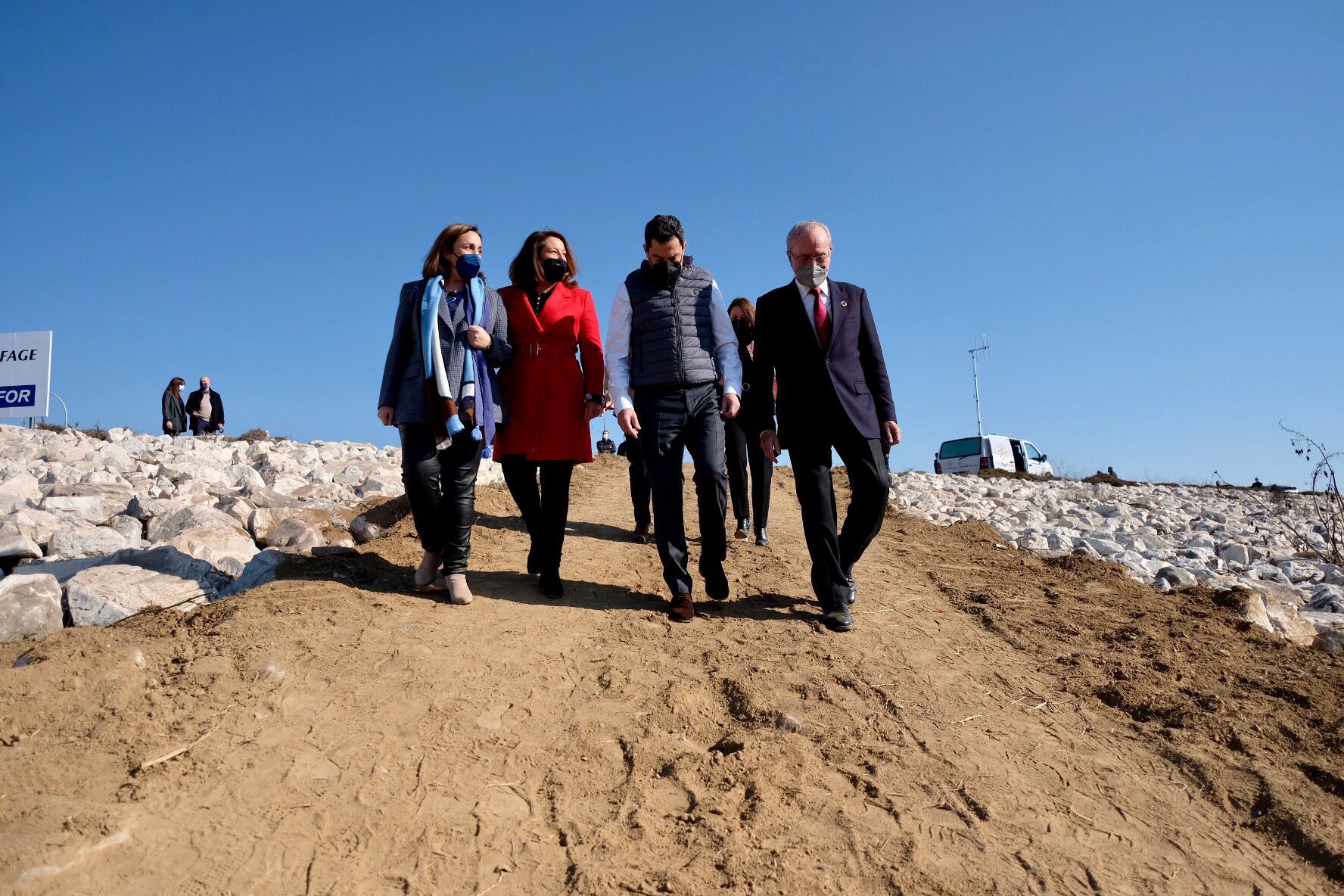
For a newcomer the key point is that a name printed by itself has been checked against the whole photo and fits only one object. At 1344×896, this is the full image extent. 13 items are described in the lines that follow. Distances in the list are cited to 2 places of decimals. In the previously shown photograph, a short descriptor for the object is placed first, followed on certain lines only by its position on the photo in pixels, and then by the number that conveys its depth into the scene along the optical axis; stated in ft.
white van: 74.64
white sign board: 43.37
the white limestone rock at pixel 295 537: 19.40
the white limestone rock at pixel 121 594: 12.83
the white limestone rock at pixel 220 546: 16.51
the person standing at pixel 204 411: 50.93
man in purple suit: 14.07
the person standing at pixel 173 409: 50.26
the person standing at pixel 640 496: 22.09
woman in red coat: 14.64
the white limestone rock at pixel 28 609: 11.89
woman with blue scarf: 13.83
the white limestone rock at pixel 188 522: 19.08
